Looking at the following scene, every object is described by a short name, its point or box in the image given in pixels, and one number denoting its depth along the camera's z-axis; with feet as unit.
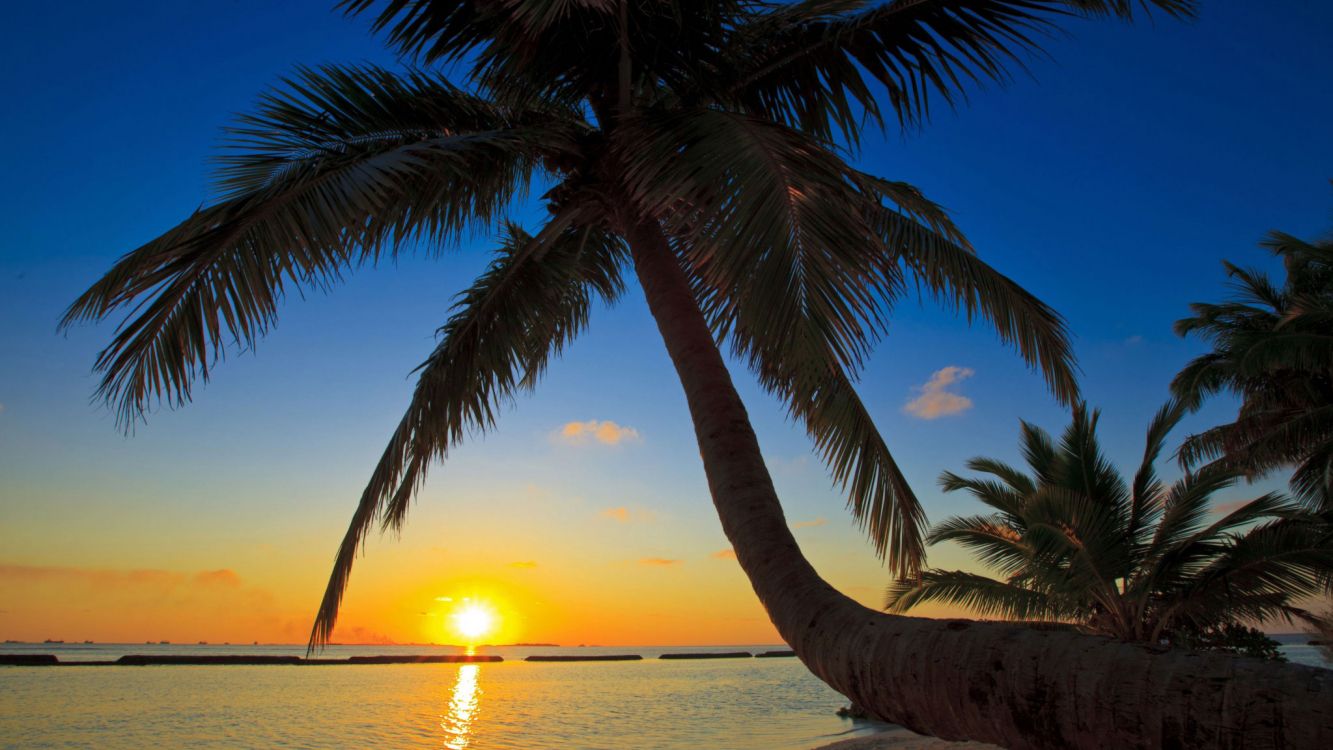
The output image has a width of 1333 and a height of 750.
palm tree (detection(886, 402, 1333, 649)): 40.01
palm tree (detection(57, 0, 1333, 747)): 10.01
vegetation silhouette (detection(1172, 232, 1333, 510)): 48.14
